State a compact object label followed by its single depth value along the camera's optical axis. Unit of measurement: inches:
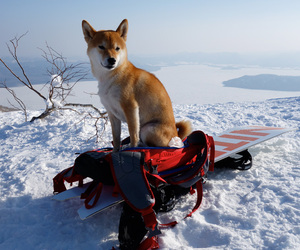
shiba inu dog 79.4
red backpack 68.3
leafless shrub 190.7
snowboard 75.7
